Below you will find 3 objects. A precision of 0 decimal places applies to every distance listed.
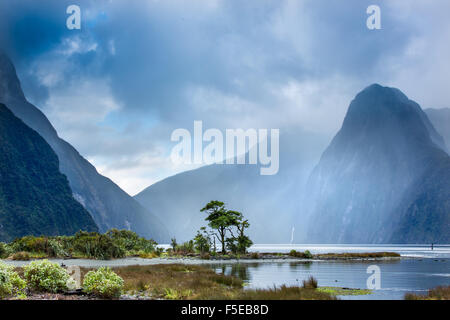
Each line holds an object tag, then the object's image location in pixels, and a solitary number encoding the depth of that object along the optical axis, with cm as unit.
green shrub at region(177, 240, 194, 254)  6706
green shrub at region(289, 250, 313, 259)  6278
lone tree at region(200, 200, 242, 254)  6041
